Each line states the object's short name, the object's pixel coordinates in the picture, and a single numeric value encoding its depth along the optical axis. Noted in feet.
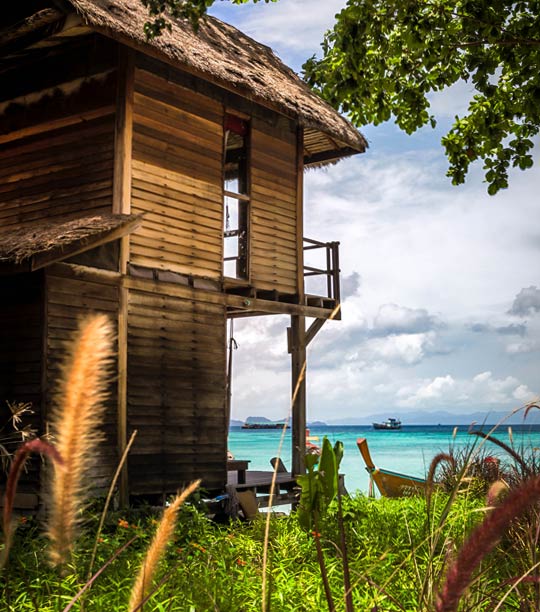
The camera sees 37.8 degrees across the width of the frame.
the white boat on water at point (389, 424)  336.90
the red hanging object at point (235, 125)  41.52
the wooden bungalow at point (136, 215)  32.14
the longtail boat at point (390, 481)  51.45
